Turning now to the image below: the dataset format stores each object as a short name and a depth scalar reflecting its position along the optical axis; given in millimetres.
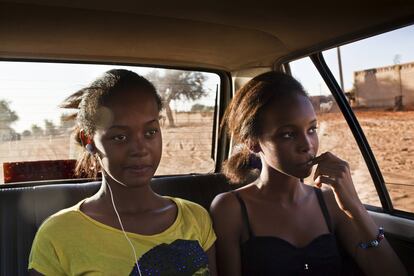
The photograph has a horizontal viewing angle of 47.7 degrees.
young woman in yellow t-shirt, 1312
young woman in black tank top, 1546
